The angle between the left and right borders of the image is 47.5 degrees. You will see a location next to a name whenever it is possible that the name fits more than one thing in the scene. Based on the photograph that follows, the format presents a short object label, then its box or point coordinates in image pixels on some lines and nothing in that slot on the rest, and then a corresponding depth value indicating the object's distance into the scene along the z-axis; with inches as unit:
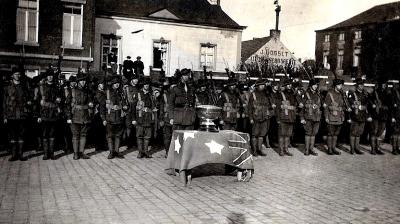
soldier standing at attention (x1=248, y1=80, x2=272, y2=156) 487.8
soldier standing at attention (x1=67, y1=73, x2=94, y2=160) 429.4
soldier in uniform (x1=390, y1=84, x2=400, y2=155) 546.0
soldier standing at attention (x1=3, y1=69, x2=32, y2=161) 410.6
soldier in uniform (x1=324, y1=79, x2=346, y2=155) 500.4
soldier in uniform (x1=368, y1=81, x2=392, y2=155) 537.0
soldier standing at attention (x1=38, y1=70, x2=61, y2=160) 422.6
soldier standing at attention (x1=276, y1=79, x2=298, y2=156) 497.4
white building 1087.0
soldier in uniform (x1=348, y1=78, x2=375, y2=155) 519.8
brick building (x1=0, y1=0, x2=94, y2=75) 842.2
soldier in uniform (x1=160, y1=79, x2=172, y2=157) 465.4
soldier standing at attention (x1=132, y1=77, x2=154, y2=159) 455.2
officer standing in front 439.2
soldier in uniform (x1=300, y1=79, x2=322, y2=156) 496.1
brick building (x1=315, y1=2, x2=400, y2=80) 1563.6
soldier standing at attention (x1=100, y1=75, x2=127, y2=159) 443.5
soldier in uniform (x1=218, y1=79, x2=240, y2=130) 486.3
